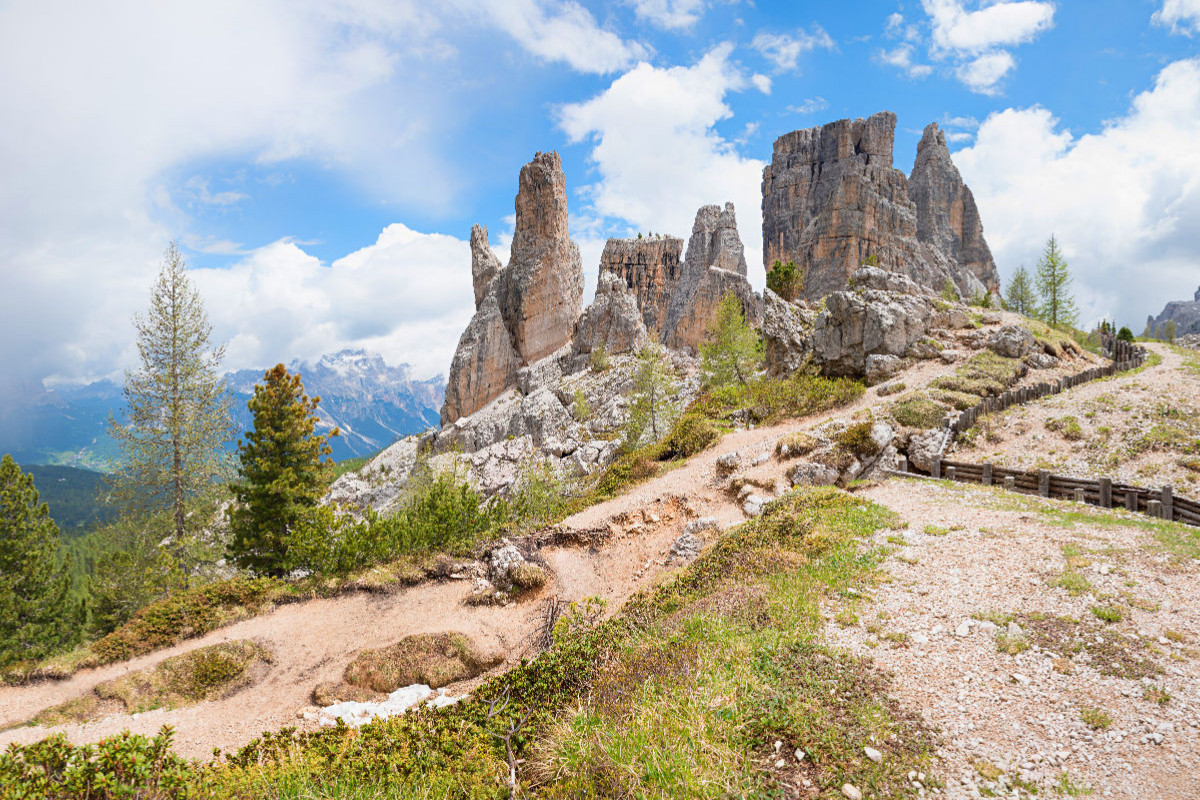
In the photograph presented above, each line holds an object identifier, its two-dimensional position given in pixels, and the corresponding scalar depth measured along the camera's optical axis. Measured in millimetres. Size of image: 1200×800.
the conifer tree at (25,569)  24375
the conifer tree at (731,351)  37594
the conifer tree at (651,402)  35969
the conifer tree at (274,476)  22828
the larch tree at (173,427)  22984
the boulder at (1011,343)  32031
